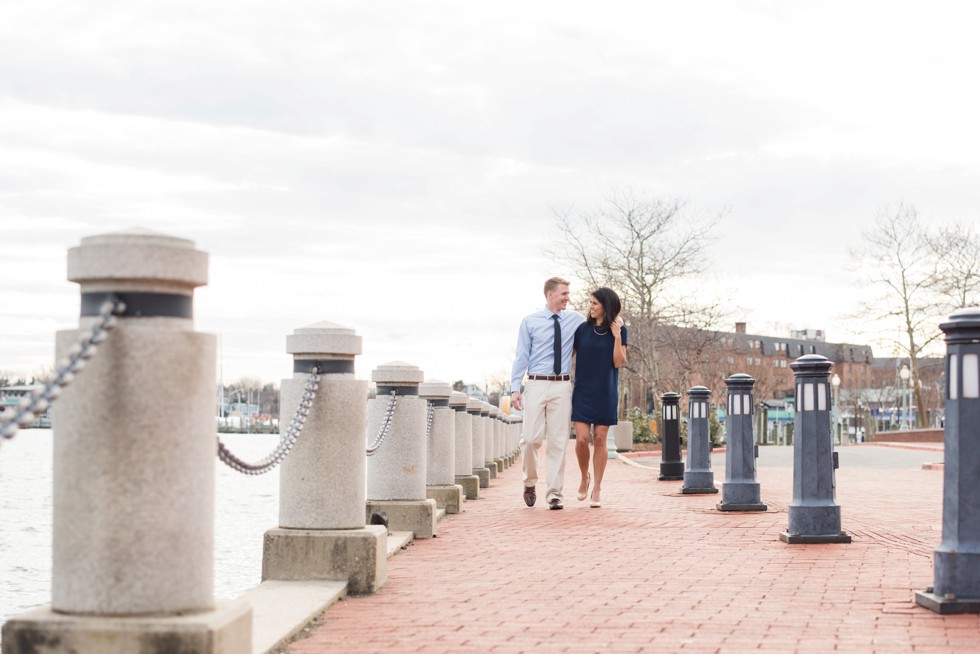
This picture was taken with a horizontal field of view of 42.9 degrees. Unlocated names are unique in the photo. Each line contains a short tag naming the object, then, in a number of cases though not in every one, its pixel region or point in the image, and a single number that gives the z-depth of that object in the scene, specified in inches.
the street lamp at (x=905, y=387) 2182.6
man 454.3
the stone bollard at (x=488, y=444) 850.3
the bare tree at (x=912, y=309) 2223.2
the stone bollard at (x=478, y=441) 681.0
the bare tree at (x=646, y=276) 1824.6
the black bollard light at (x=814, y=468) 339.0
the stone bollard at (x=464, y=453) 557.9
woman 454.3
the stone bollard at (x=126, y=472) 149.9
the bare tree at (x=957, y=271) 2062.0
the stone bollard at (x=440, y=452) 461.7
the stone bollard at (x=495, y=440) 924.1
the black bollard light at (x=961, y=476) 225.8
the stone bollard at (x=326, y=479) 251.3
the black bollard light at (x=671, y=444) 722.2
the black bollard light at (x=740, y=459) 442.0
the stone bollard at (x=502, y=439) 1071.0
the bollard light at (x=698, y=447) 566.9
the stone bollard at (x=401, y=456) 357.1
